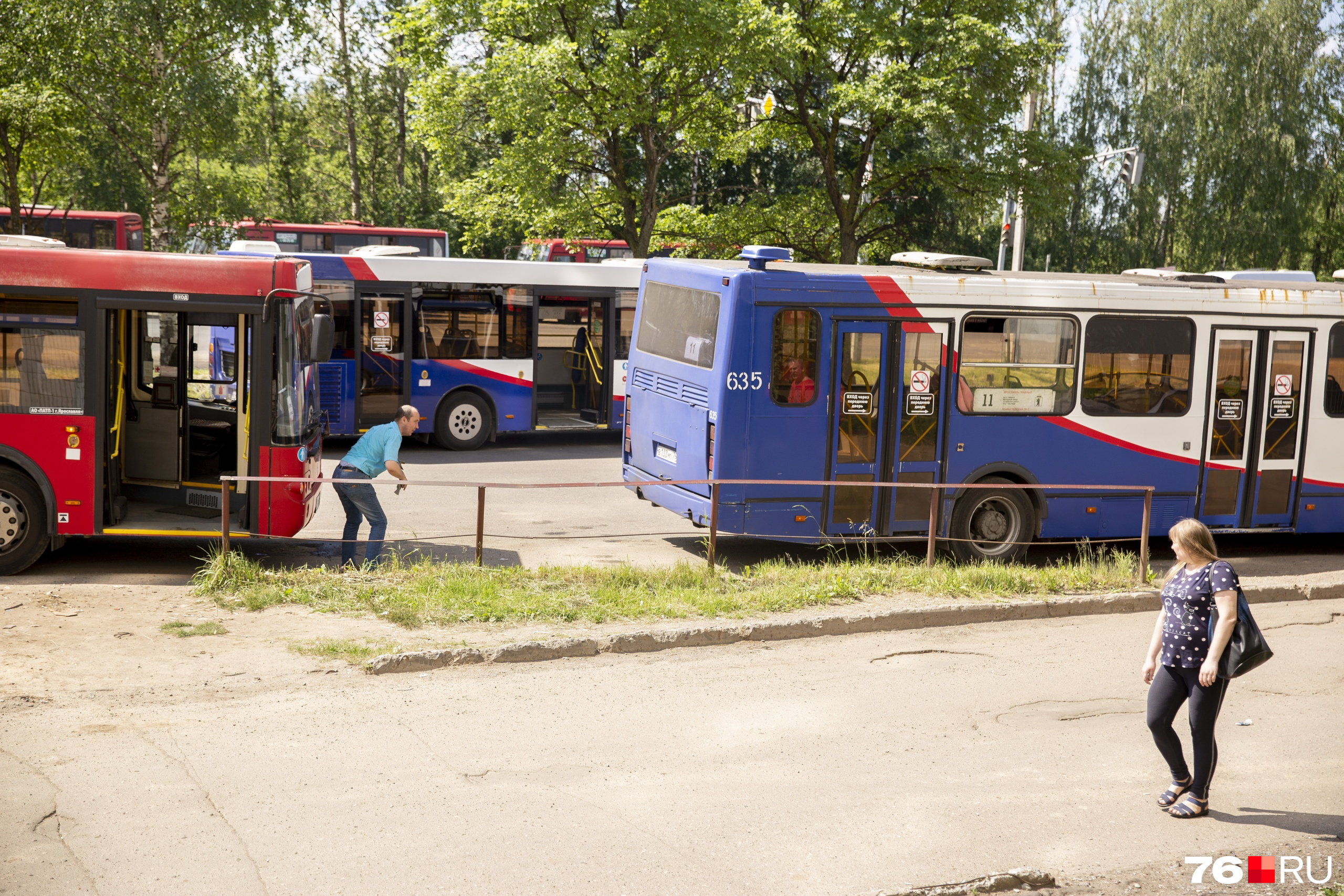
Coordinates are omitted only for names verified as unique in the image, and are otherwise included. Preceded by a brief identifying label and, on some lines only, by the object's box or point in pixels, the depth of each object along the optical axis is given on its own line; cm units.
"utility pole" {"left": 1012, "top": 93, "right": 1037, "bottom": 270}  2802
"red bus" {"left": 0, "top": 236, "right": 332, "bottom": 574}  984
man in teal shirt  1009
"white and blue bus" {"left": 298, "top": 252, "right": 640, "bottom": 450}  1744
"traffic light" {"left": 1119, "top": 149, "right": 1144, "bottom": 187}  2603
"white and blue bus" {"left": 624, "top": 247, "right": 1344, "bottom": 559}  1077
